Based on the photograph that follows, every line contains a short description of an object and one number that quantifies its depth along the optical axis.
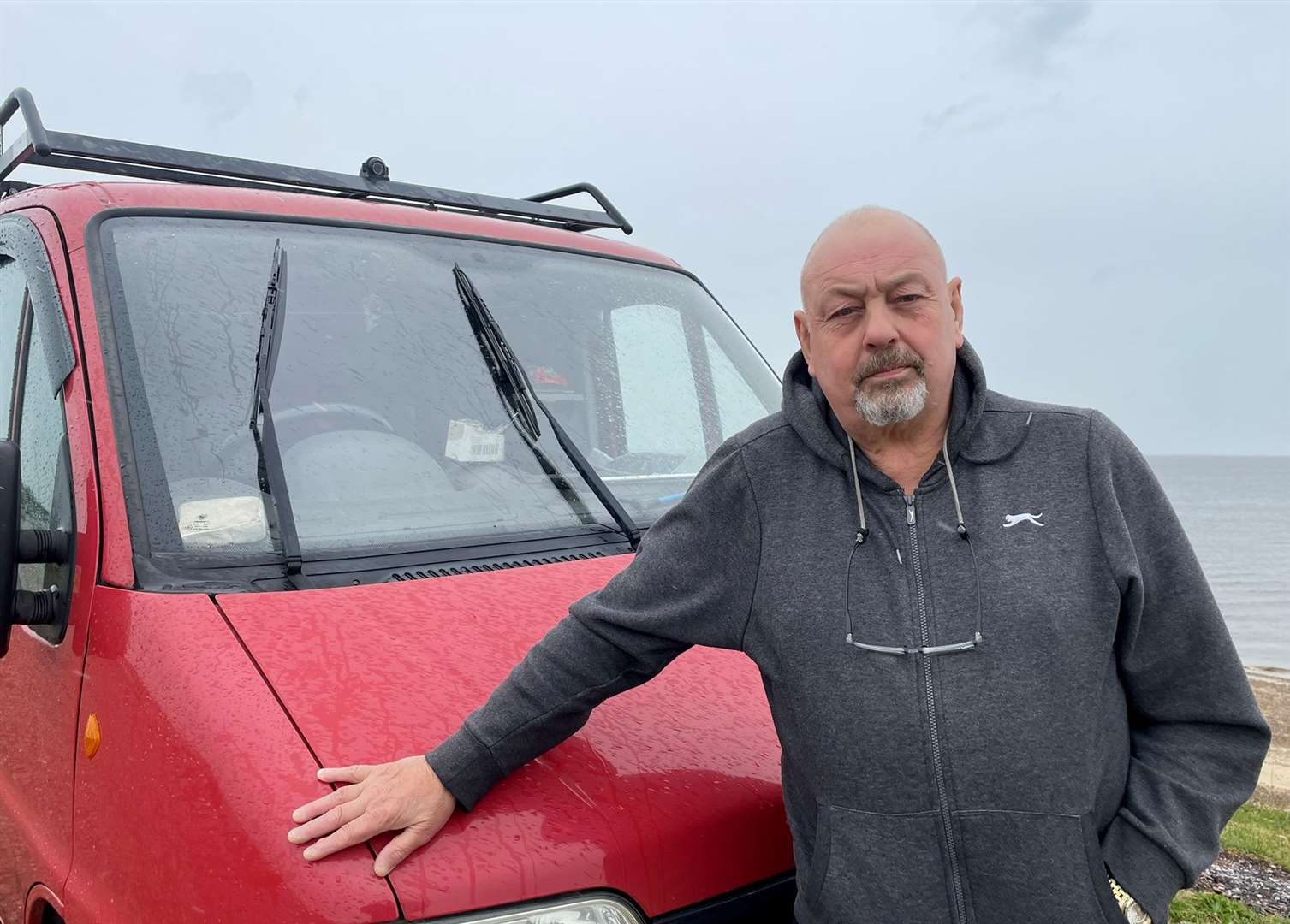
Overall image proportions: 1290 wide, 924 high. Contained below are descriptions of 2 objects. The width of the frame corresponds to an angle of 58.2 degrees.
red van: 1.81
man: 1.86
